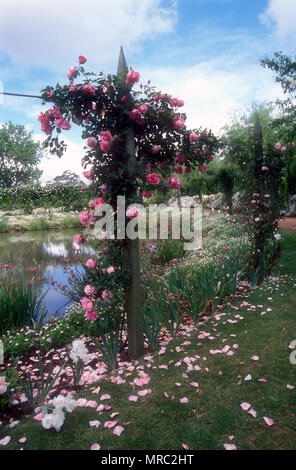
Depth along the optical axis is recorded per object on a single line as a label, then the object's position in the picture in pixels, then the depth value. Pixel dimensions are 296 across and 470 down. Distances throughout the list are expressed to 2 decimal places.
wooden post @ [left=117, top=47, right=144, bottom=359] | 2.51
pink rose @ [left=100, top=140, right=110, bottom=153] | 2.28
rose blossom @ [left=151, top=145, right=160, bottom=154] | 2.66
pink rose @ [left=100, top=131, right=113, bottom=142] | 2.30
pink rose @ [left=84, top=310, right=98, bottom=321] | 2.47
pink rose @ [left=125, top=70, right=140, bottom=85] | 2.36
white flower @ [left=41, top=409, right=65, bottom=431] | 1.74
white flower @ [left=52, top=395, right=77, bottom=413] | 1.79
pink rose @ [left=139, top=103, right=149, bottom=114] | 2.40
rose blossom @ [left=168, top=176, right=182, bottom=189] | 2.66
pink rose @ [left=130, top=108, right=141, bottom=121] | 2.41
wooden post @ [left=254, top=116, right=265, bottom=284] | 4.37
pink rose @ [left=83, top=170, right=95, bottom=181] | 2.50
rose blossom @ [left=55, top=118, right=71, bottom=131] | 2.39
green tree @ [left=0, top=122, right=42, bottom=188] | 31.09
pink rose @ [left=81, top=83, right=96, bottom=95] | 2.29
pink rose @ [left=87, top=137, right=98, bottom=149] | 2.33
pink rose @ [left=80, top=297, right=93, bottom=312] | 2.44
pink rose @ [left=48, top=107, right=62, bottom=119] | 2.40
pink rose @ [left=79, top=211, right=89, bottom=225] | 2.54
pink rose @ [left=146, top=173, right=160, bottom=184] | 2.47
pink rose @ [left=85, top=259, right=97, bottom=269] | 2.45
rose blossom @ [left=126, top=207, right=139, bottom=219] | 2.31
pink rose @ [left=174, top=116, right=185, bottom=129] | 2.61
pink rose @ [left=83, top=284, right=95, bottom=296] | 2.47
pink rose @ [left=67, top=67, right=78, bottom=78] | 2.31
